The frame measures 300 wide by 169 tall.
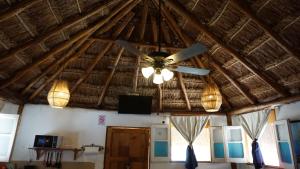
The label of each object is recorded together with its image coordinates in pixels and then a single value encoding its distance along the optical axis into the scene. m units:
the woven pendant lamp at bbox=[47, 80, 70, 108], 3.15
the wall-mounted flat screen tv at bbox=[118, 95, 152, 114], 5.63
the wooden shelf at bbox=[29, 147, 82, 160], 4.90
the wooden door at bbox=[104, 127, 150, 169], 5.52
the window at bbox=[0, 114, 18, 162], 4.75
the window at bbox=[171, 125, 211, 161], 5.78
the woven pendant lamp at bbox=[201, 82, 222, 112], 3.23
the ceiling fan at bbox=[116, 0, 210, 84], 2.58
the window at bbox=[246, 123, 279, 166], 4.63
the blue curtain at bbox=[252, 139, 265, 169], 4.56
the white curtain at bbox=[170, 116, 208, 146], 5.70
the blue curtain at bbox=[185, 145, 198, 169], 5.27
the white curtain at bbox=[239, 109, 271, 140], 4.82
